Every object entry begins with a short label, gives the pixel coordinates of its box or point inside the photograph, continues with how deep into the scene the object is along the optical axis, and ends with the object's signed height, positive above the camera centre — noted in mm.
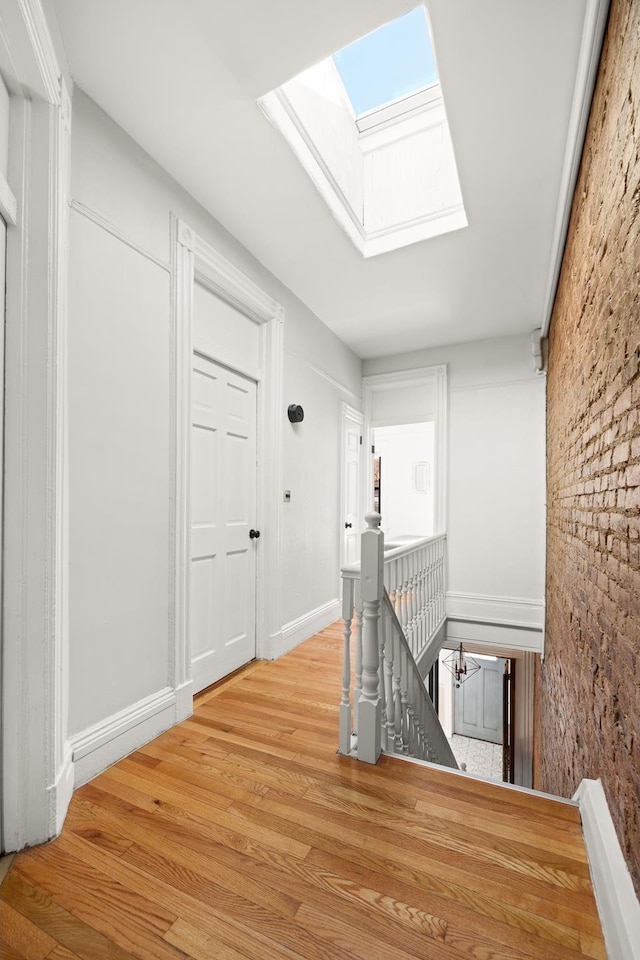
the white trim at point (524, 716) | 5309 -2799
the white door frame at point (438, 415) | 4461 +728
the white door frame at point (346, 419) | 4277 +677
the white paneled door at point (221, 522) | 2482 -229
